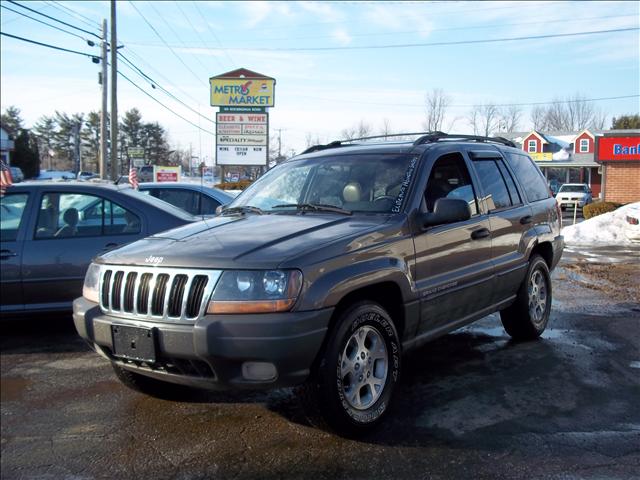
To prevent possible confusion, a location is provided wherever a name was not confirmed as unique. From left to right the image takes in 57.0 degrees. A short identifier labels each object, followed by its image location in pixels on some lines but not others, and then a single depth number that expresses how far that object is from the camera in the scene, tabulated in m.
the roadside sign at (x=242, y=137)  24.59
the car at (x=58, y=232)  5.52
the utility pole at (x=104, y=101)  24.09
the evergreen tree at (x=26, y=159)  54.22
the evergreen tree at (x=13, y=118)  75.71
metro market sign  24.84
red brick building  23.27
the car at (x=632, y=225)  15.36
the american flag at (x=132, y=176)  19.68
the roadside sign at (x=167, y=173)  33.47
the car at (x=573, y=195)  30.44
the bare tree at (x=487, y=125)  53.12
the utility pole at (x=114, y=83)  23.00
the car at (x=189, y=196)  9.67
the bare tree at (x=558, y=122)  70.75
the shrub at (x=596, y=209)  20.36
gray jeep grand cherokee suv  3.24
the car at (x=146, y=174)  45.62
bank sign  23.19
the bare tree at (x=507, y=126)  57.59
